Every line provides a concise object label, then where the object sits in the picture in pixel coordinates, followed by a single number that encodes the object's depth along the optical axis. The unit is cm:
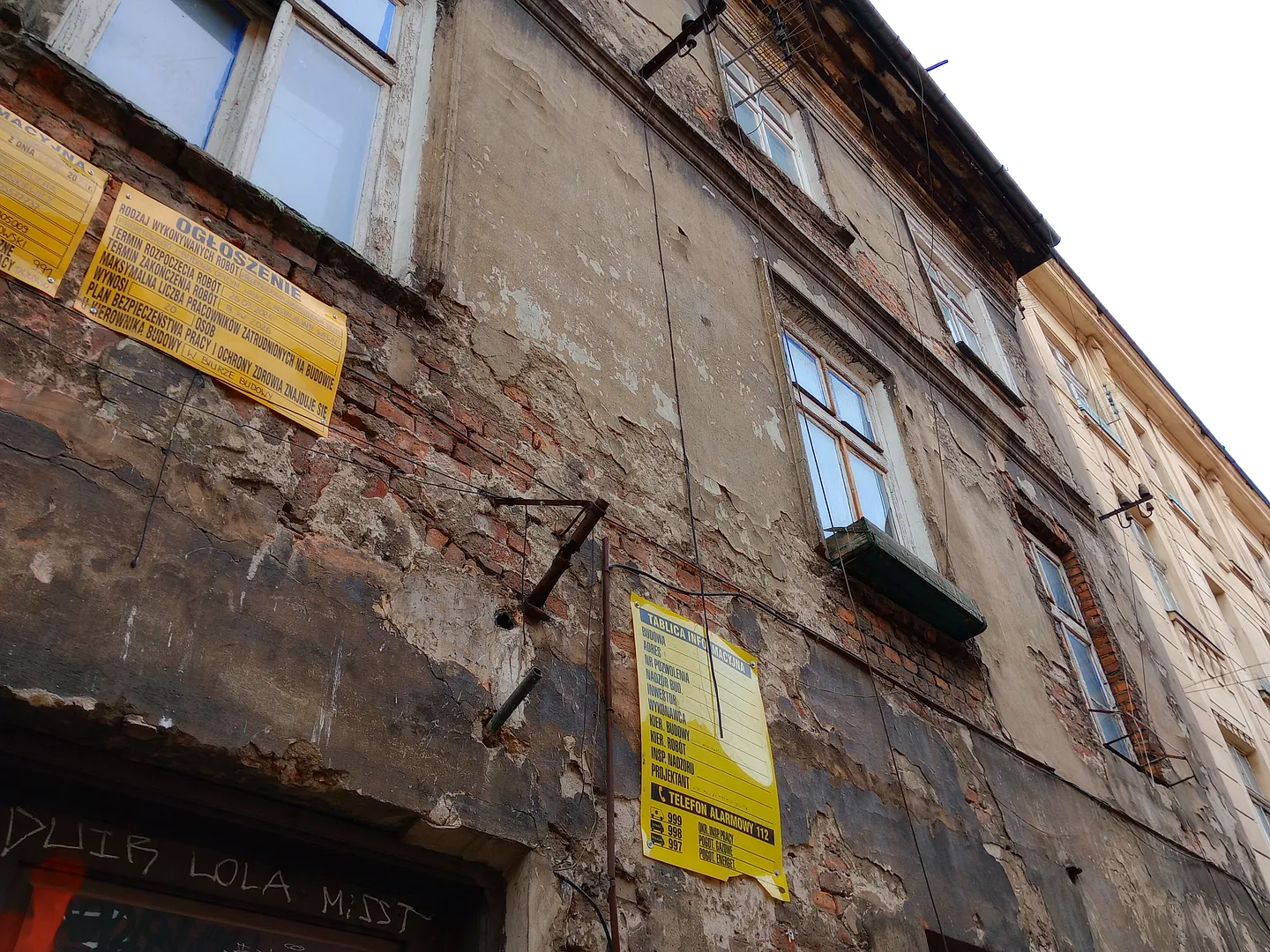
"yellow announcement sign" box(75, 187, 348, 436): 234
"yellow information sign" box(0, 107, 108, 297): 220
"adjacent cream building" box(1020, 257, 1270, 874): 919
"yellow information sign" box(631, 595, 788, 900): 285
